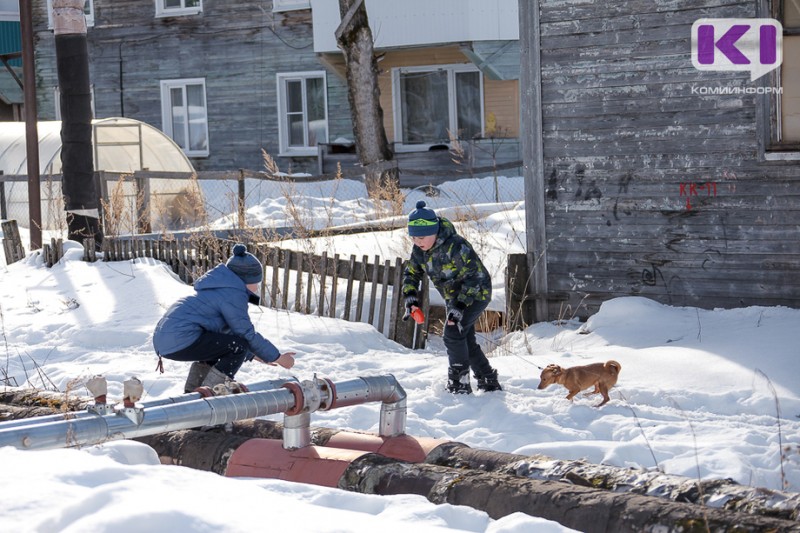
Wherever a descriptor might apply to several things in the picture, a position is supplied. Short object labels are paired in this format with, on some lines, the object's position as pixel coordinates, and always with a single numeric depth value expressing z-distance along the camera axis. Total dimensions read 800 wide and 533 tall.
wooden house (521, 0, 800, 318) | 18.73
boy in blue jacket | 13.16
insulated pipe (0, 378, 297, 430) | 8.71
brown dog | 14.23
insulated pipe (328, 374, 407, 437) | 10.41
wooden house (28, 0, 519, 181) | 47.19
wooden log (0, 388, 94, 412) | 11.87
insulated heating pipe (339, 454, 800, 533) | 7.31
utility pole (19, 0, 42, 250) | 30.23
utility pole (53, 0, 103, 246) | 27.42
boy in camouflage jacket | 14.96
